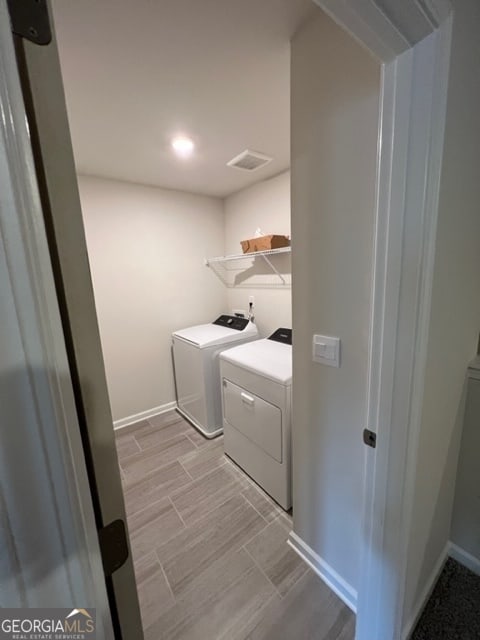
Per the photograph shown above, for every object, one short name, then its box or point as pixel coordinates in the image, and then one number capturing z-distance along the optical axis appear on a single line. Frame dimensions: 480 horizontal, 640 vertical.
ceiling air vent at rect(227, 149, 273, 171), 1.95
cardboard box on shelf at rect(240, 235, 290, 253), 2.22
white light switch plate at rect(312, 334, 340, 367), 1.08
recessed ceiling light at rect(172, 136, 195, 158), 1.77
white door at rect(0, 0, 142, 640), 0.26
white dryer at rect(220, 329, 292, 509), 1.57
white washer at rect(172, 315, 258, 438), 2.38
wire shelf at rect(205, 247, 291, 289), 2.40
